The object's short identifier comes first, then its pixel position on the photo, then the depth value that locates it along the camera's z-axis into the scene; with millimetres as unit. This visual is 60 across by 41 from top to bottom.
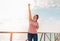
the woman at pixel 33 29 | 2871
